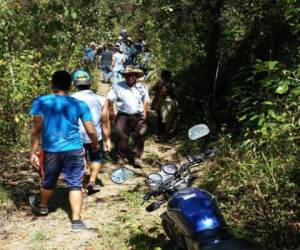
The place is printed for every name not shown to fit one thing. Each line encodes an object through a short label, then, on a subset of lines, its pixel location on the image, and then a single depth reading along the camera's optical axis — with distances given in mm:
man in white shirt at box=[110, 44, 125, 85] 15797
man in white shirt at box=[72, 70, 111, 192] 7008
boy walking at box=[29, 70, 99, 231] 6004
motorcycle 3955
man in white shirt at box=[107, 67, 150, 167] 8594
